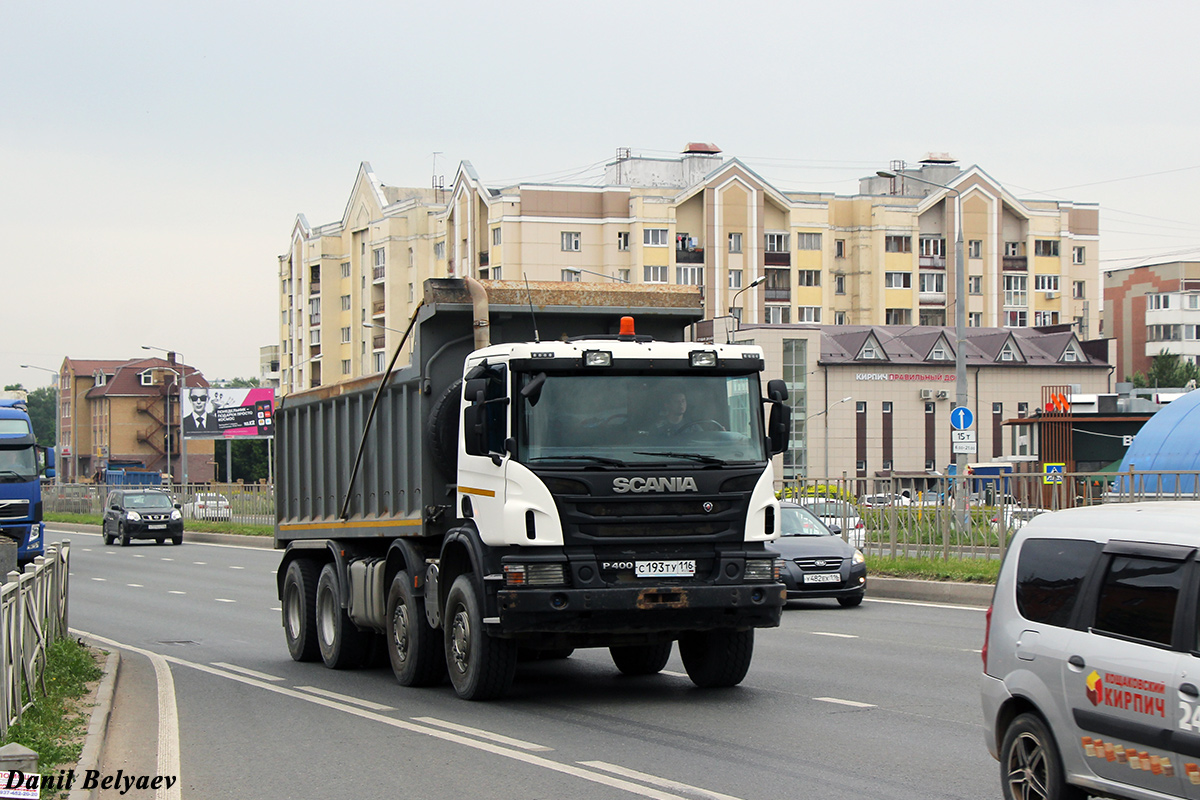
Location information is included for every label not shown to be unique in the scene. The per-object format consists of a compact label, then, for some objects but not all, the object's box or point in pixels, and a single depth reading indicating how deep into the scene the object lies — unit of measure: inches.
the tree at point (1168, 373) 4503.0
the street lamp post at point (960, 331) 1288.1
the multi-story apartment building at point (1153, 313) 5083.7
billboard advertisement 3636.8
